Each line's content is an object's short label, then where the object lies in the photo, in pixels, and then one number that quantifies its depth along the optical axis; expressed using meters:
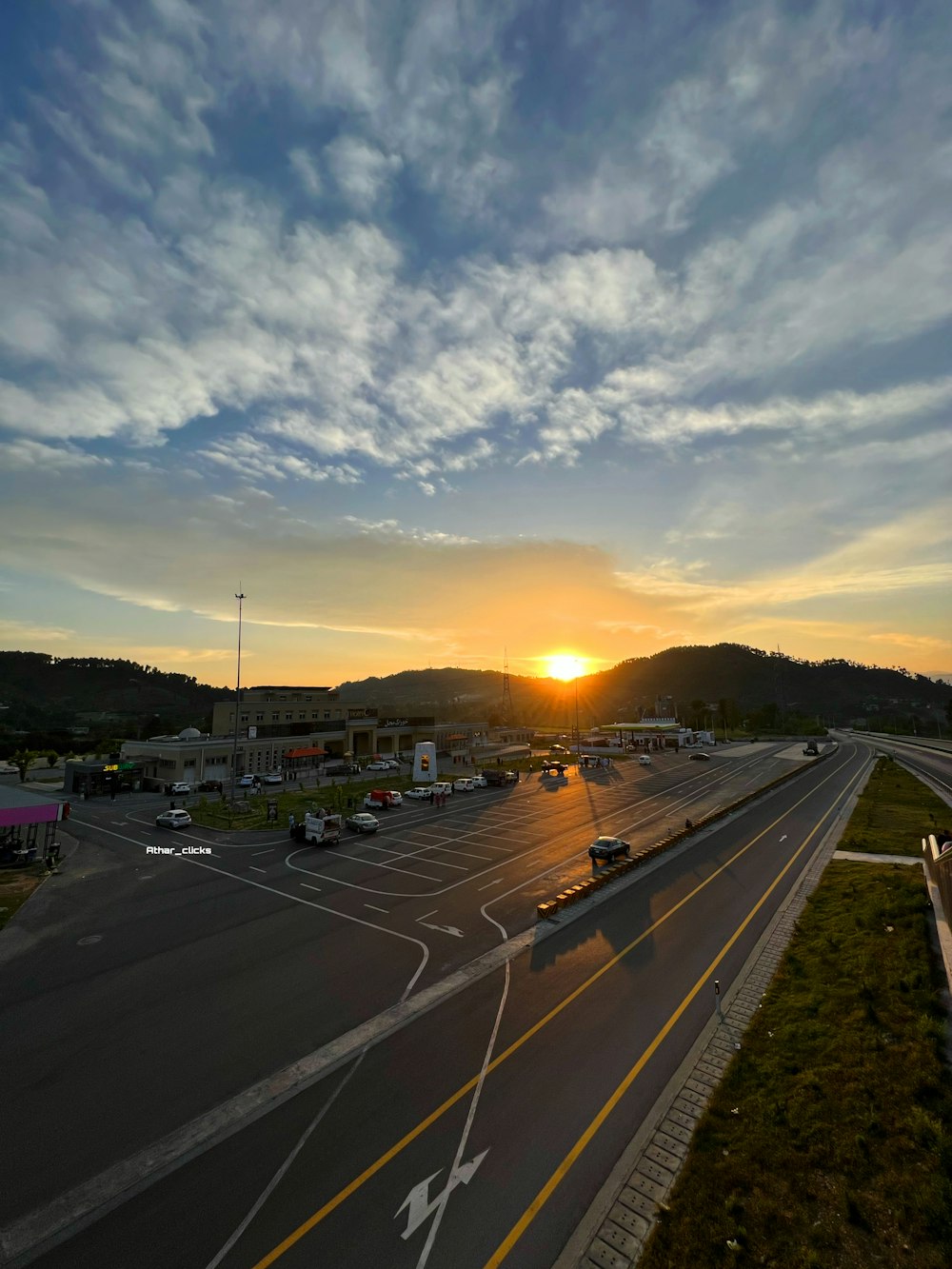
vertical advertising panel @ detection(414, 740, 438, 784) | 68.31
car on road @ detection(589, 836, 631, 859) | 34.38
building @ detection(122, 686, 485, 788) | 71.06
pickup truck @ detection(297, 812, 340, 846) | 39.84
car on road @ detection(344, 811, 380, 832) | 43.56
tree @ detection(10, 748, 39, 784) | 75.83
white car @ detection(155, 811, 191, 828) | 46.00
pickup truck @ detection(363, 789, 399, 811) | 53.56
